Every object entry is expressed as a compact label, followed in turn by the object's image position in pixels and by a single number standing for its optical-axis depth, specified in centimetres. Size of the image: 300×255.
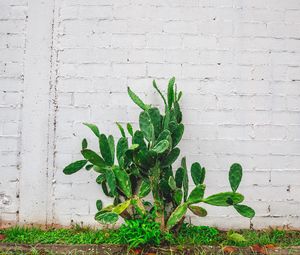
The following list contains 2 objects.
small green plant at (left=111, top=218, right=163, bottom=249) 249
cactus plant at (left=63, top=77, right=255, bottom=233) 246
